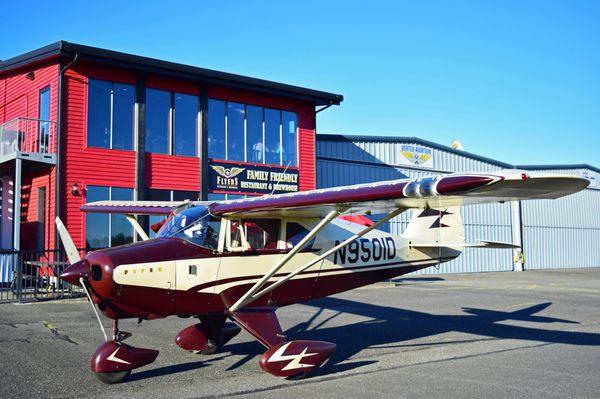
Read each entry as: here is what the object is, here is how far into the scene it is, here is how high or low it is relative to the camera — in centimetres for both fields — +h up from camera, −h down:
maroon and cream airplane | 670 -39
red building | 1816 +354
